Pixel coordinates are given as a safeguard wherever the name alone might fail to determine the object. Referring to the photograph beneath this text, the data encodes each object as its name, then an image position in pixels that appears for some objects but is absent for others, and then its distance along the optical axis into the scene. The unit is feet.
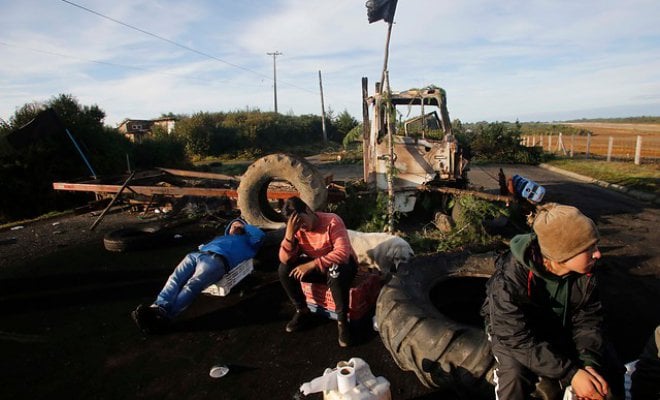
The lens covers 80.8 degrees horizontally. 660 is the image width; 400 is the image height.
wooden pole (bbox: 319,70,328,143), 112.57
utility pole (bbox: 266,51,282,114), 127.11
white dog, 13.23
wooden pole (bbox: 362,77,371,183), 22.88
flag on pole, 16.28
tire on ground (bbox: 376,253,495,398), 7.27
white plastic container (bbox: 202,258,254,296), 13.28
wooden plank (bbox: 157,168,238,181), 28.00
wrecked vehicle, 20.94
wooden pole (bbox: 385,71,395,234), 16.22
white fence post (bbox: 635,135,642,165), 40.23
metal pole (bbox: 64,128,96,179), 32.43
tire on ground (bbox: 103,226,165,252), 18.88
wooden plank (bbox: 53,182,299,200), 21.35
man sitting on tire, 5.79
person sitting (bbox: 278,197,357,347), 10.34
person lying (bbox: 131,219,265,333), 11.04
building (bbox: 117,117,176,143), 86.89
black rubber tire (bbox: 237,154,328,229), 18.07
